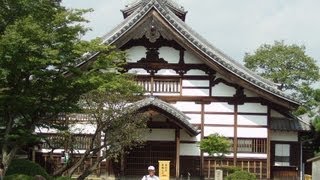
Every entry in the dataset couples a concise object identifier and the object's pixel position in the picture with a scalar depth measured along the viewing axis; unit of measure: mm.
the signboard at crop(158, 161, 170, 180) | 27688
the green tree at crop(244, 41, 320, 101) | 54812
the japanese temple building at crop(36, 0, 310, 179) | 31062
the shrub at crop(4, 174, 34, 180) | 16688
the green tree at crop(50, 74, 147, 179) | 22938
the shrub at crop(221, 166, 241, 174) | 29777
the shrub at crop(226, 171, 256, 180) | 26328
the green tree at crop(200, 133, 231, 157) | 29906
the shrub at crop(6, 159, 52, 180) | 19219
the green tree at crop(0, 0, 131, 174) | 16109
